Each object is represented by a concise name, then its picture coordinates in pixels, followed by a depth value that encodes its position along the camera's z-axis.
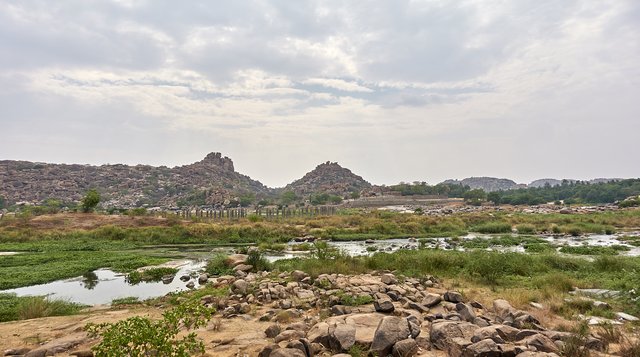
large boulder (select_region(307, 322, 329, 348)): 7.10
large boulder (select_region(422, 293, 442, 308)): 9.83
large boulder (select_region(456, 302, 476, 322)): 8.12
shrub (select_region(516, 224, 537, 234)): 39.24
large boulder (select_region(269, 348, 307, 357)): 6.19
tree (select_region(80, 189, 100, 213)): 50.06
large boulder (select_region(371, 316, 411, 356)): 6.61
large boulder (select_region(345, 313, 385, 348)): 7.05
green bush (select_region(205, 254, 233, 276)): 18.14
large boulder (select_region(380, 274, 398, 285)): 12.87
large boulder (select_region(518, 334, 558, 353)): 6.09
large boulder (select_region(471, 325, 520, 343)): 6.42
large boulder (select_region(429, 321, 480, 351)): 6.73
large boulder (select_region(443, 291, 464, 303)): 10.25
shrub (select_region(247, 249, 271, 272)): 18.09
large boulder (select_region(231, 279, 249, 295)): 12.54
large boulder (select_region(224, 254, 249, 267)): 19.19
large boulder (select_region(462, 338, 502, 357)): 5.71
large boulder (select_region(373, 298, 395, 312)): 9.10
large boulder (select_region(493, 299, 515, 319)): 8.55
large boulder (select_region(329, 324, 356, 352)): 6.79
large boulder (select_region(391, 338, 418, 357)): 6.44
